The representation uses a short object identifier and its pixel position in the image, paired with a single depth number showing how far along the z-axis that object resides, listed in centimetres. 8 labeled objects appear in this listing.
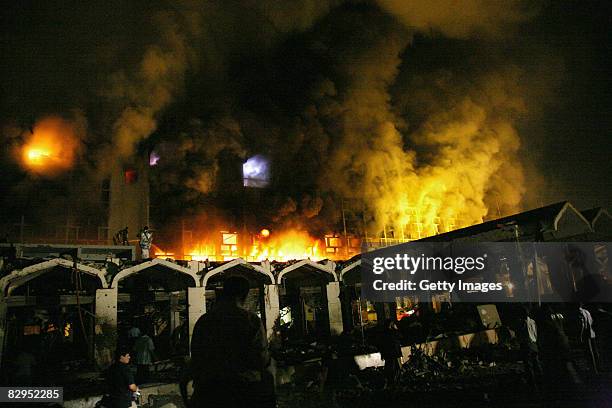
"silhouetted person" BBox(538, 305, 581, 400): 710
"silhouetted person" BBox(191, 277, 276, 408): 331
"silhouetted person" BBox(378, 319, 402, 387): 1111
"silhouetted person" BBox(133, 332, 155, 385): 1293
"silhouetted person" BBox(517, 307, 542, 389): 945
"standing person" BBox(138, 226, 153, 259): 1869
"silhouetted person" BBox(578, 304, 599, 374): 998
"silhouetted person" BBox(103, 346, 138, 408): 643
